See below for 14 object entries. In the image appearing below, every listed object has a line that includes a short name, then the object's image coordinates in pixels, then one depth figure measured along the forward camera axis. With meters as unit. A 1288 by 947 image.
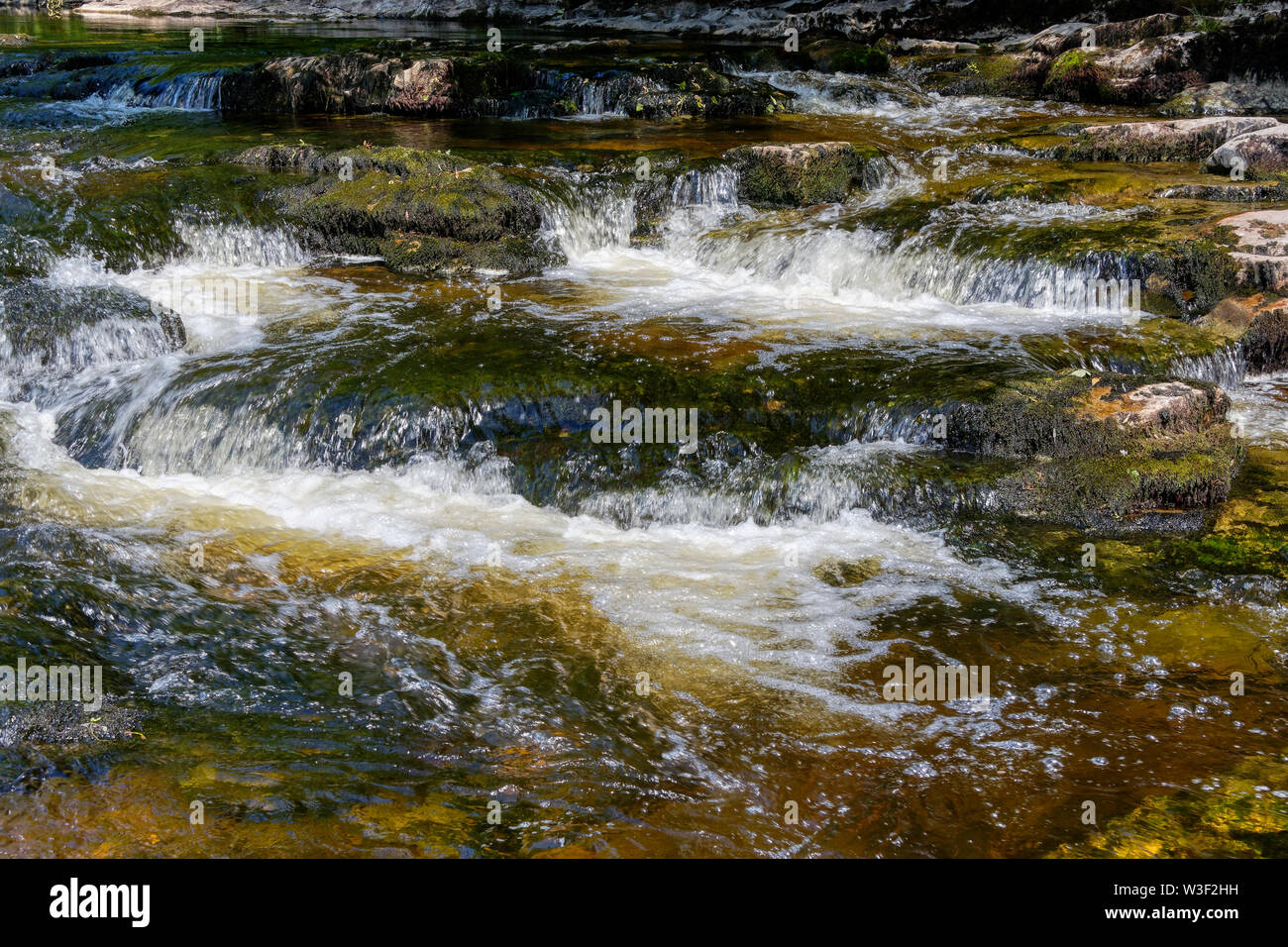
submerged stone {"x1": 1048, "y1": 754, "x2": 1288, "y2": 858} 4.17
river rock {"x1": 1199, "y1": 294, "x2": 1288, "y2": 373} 9.52
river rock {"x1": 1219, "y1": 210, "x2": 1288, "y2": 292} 9.80
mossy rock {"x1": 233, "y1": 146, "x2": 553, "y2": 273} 11.51
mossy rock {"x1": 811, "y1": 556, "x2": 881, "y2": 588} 6.59
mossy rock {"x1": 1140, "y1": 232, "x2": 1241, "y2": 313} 9.86
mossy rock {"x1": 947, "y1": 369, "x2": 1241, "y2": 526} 7.21
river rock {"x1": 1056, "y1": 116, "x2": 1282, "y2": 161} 13.70
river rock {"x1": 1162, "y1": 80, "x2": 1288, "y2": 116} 16.38
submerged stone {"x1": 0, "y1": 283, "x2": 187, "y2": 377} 9.35
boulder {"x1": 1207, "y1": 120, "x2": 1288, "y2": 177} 12.36
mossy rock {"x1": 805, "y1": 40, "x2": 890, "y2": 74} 20.34
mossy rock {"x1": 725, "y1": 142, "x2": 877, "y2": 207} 13.06
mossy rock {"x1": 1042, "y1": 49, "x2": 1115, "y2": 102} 18.00
